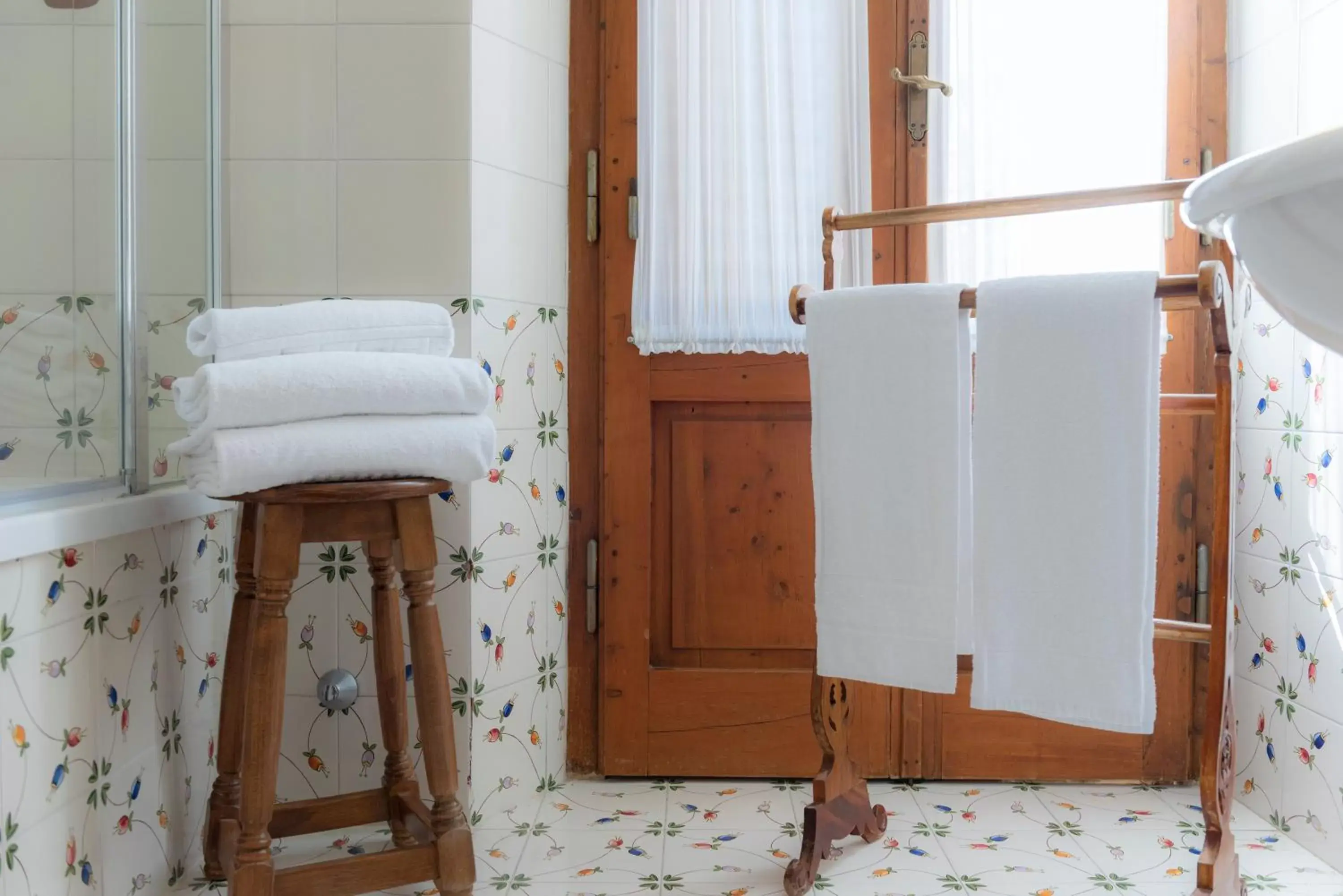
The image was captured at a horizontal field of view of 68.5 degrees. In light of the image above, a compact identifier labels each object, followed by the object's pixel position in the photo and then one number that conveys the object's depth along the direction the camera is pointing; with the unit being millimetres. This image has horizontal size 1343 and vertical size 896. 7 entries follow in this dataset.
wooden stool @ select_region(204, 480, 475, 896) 1176
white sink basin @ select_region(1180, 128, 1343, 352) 511
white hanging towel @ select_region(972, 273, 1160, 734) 1181
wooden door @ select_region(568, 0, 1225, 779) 1758
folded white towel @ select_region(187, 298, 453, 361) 1233
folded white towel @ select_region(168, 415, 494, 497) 1128
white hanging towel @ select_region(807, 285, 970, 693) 1303
